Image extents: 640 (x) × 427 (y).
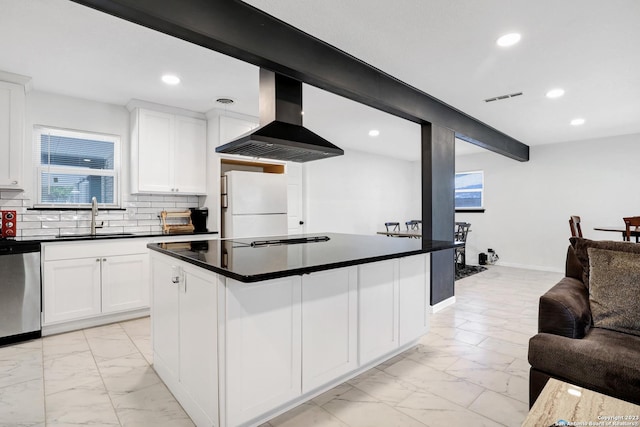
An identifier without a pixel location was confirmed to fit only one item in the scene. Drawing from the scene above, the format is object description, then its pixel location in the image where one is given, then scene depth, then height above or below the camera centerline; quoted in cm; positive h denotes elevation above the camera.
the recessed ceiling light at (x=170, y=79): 317 +128
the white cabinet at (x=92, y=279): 318 -67
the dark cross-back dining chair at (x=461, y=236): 663 -50
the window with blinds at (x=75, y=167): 368 +53
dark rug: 599 -113
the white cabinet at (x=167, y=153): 391 +73
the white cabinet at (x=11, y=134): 313 +75
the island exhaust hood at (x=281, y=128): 231 +60
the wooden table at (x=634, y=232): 416 -28
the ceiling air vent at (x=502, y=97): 365 +126
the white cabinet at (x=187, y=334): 166 -70
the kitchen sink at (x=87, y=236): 338 -24
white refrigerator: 413 +10
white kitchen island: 162 -62
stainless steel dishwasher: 291 -69
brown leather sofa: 152 -68
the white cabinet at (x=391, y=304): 227 -68
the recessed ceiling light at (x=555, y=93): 354 +127
